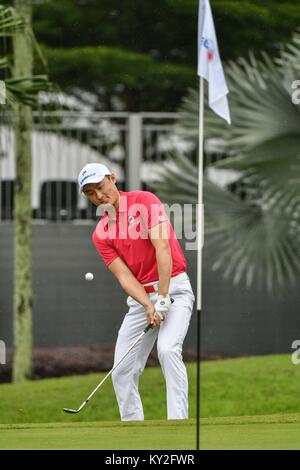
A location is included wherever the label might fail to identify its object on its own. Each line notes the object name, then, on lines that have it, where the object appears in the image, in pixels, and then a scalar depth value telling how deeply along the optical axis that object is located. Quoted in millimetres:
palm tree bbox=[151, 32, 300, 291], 15602
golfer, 8969
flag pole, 7883
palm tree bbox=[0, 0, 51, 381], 17188
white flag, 10781
